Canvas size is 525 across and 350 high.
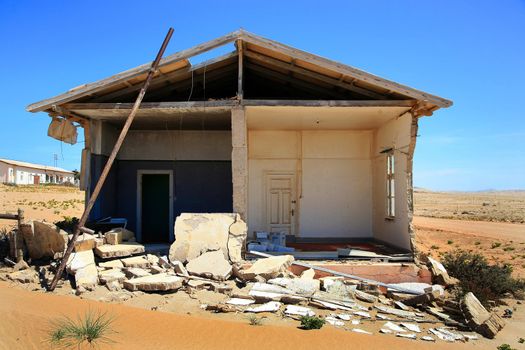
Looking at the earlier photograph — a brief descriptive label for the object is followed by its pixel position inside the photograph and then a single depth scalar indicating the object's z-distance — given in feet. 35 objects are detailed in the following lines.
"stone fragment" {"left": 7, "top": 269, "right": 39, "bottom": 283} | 25.12
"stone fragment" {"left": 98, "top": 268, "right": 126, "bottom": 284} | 24.90
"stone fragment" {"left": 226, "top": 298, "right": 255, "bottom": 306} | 22.39
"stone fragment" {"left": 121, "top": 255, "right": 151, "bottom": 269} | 27.94
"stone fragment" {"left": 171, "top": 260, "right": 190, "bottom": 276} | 26.48
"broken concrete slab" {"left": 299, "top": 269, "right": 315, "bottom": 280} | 26.72
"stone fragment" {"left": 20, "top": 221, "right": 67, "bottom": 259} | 28.12
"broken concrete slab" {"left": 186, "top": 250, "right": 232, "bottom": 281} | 26.30
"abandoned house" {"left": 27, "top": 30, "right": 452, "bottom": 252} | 30.30
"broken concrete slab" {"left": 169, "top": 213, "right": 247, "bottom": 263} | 29.07
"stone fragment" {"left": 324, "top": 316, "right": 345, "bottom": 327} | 20.17
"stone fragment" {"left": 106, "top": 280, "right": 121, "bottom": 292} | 24.02
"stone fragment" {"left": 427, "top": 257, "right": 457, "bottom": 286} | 27.84
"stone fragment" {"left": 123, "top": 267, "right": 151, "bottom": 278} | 25.96
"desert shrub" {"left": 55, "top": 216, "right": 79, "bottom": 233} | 33.35
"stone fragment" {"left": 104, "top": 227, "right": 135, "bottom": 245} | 31.17
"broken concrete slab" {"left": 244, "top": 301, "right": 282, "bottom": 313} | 21.44
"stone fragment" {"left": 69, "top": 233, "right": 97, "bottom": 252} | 27.81
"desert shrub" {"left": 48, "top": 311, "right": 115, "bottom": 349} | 15.55
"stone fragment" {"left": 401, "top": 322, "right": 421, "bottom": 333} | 20.25
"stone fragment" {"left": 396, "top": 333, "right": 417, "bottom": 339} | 19.20
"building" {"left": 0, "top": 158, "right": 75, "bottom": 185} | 169.58
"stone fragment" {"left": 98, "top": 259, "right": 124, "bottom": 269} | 27.50
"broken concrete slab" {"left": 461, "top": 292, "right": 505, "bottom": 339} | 20.31
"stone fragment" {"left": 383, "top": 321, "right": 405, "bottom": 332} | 20.13
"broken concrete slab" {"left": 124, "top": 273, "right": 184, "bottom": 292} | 23.73
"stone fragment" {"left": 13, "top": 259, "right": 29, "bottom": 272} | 26.96
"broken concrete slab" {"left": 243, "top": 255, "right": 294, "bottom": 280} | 26.11
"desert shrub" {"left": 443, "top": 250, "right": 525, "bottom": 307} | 27.17
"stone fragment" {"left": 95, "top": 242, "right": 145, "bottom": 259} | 28.60
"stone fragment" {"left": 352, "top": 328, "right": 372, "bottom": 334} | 19.34
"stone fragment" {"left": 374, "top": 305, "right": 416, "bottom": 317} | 22.36
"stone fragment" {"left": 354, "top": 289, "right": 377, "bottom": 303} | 24.53
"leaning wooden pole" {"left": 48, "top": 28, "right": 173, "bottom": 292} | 23.89
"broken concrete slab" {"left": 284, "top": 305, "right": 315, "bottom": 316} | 21.21
